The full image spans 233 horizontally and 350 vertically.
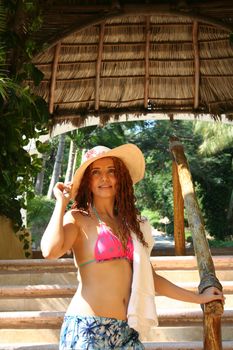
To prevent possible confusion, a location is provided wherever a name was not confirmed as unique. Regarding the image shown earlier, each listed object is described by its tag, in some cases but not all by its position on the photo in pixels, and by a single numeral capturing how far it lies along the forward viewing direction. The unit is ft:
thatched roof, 20.52
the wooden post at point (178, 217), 15.35
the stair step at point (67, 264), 12.79
